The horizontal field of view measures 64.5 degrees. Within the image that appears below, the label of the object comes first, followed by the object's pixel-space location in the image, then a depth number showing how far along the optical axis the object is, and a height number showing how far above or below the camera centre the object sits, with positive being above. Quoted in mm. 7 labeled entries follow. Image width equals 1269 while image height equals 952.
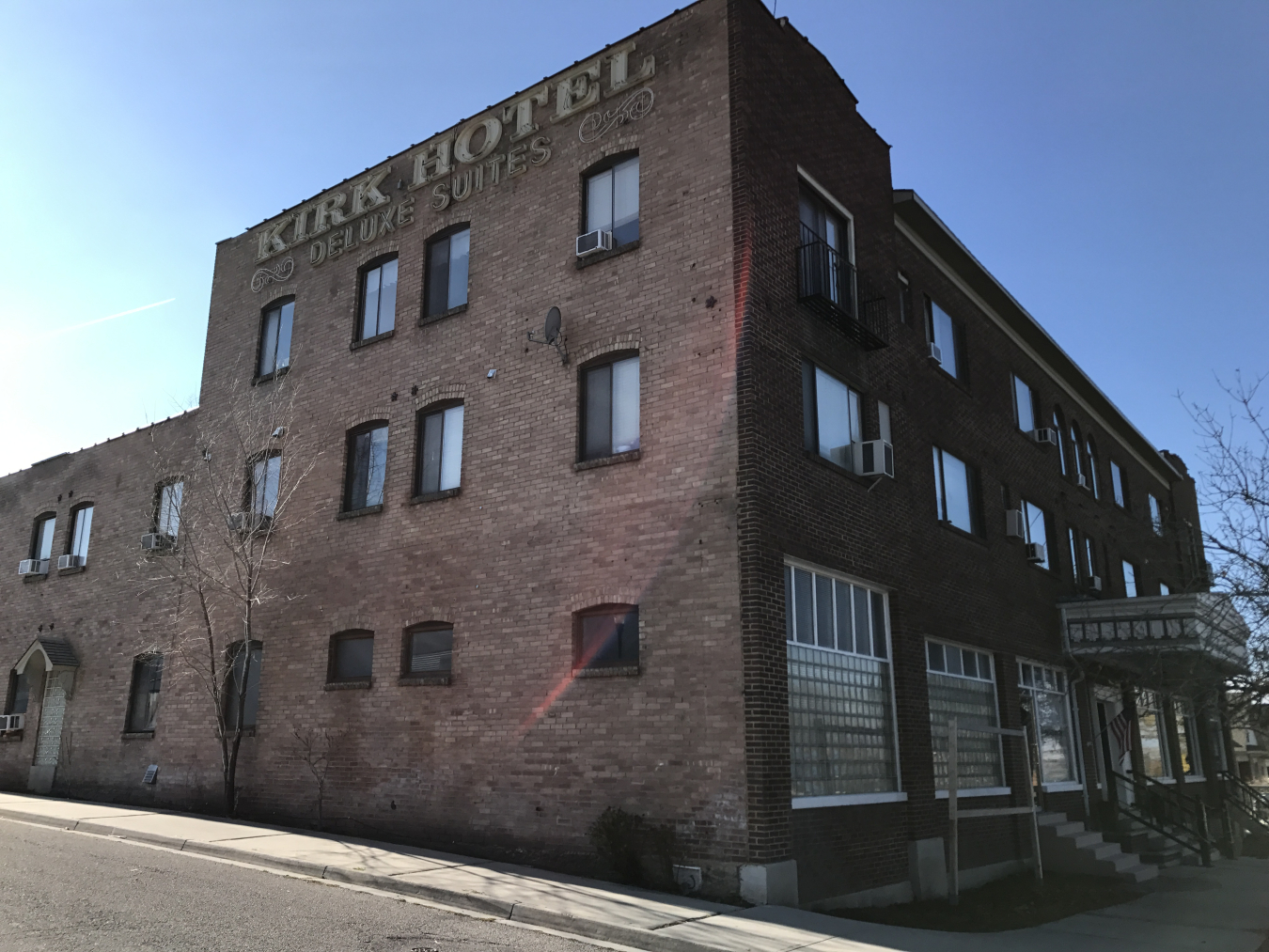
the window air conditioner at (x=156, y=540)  20391 +3883
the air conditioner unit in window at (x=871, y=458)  14719 +4040
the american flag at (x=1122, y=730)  24250 +316
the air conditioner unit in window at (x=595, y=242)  14578 +7011
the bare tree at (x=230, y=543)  17672 +3530
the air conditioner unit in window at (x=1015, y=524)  20672 +4380
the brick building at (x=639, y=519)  12469 +3242
